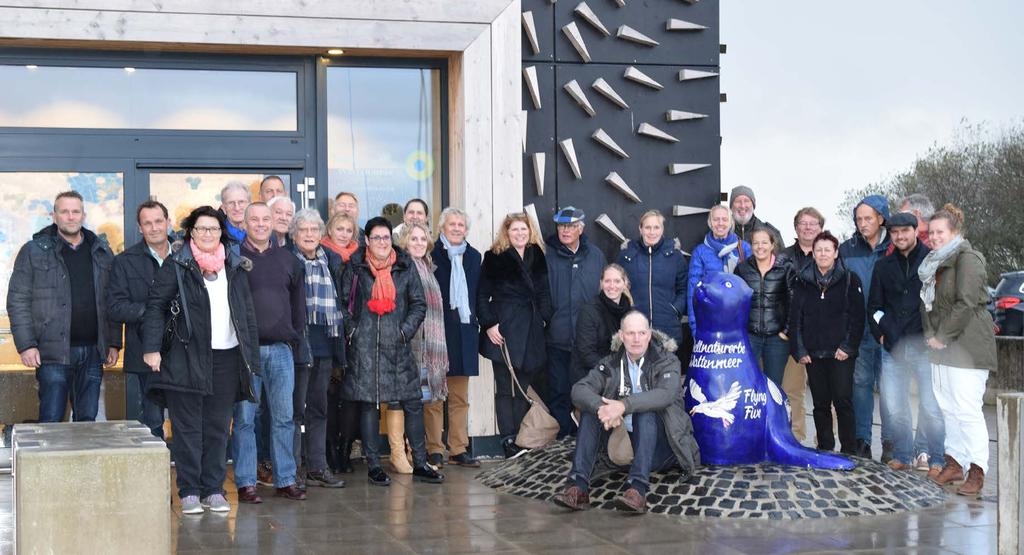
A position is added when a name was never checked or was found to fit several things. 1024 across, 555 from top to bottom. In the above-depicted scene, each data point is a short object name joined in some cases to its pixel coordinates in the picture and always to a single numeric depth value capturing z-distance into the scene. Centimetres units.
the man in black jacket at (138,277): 816
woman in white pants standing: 877
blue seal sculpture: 823
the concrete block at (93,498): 451
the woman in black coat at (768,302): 985
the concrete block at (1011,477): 598
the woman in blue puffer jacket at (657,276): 1016
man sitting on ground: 783
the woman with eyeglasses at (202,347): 784
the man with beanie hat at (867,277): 1005
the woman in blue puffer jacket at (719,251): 1036
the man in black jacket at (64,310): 856
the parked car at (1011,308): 1848
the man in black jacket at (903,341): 946
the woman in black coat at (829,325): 962
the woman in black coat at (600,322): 934
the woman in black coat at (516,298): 999
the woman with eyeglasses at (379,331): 916
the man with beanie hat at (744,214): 1076
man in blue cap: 1006
